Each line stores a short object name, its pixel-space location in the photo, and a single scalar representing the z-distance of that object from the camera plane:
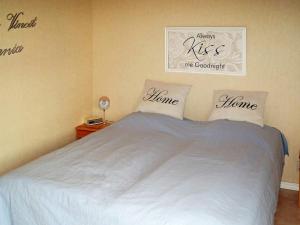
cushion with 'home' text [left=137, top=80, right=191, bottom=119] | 2.73
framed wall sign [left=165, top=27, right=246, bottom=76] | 2.67
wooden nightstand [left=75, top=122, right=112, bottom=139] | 2.97
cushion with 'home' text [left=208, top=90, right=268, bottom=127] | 2.51
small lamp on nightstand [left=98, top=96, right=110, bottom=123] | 3.11
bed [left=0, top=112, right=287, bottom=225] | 1.49
